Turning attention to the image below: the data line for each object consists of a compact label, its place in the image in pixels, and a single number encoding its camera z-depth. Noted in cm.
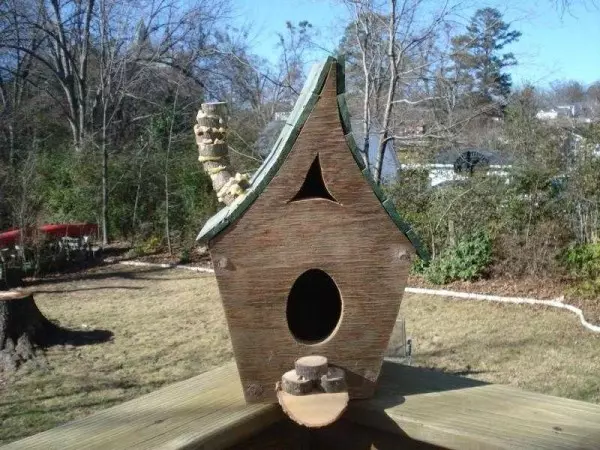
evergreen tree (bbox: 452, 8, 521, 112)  1150
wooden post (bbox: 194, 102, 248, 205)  201
